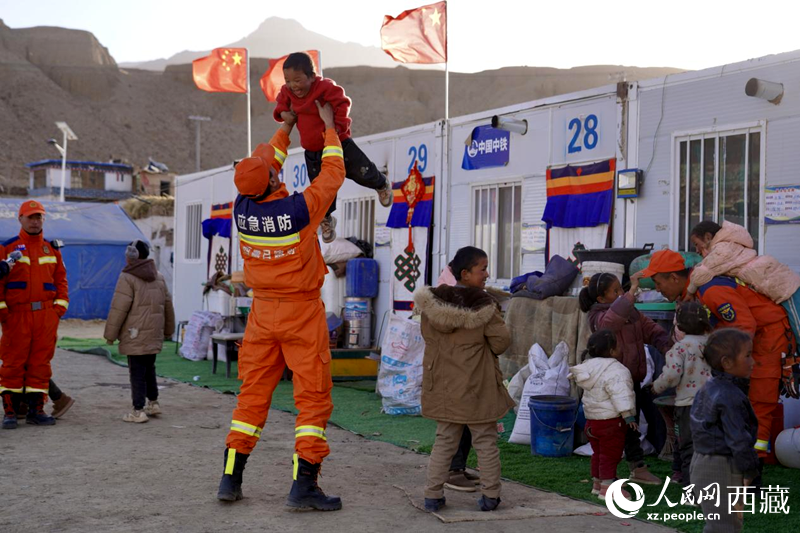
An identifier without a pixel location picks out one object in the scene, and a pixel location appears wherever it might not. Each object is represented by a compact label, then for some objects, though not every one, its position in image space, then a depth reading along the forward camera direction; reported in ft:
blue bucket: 24.29
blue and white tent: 89.81
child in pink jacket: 21.77
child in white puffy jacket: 19.94
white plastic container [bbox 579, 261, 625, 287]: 28.09
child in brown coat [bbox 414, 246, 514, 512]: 18.08
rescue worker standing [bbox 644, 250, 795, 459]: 20.81
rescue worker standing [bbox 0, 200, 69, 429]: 29.04
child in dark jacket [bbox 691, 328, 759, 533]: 14.26
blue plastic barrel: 44.78
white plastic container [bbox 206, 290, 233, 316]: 56.59
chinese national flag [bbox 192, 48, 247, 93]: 57.31
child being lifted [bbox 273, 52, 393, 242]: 19.24
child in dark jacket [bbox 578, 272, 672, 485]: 21.07
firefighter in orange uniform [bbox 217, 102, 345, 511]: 18.31
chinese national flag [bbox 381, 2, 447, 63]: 42.93
